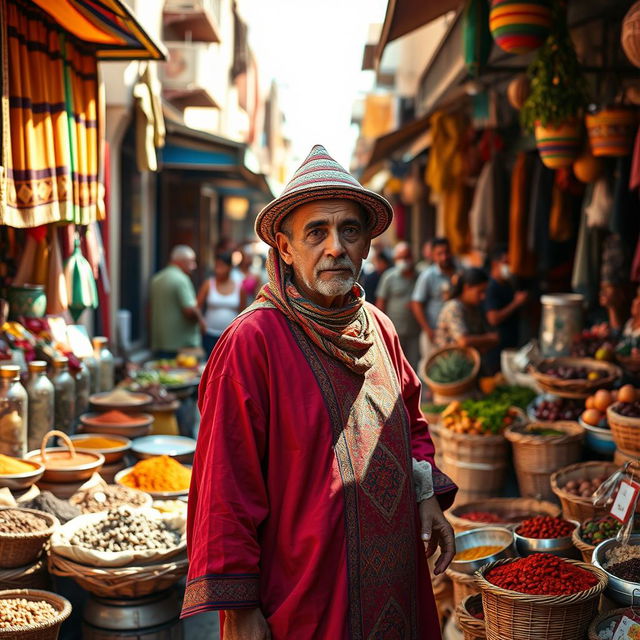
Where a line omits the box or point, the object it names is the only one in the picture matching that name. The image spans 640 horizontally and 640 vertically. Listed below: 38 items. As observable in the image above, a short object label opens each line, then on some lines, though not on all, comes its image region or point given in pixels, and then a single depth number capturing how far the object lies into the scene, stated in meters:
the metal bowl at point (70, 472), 4.21
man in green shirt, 8.95
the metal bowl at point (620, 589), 2.96
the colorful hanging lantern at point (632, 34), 4.28
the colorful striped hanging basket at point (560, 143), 5.60
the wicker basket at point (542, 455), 5.07
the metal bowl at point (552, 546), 3.89
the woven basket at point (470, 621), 3.38
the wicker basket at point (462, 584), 3.81
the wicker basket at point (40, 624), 2.98
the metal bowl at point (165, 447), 5.01
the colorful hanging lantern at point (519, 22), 4.90
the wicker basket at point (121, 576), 3.41
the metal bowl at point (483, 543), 3.86
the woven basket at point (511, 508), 4.82
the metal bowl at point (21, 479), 3.85
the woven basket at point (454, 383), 6.81
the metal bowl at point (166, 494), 4.33
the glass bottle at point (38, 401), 4.42
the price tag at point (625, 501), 3.29
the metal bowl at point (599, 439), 5.03
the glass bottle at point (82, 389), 5.38
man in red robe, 2.30
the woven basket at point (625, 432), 4.33
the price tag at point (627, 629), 2.72
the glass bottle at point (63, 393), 4.89
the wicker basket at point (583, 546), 3.53
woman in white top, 9.67
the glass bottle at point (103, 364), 6.05
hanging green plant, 5.32
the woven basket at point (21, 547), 3.39
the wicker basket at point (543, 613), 2.81
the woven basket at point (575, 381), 5.41
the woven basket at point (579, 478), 4.17
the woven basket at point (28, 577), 3.43
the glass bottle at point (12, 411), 4.06
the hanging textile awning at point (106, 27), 4.16
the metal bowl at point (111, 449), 4.79
